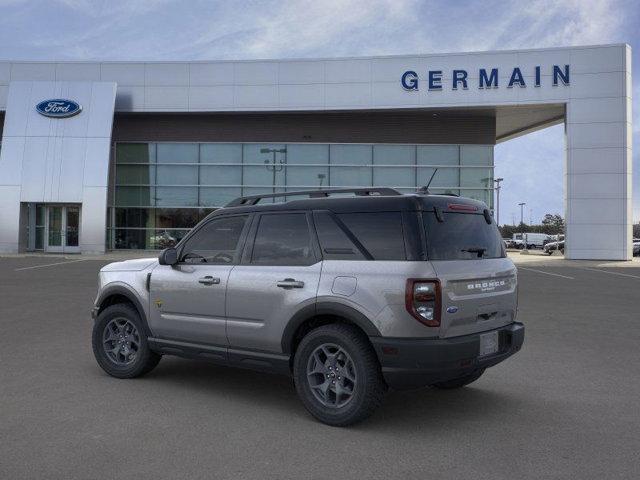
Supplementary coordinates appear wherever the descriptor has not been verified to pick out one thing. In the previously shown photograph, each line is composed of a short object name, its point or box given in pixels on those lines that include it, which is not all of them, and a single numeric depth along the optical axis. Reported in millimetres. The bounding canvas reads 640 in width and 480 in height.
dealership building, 28219
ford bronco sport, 4352
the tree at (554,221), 106500
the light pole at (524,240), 53719
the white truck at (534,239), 54469
